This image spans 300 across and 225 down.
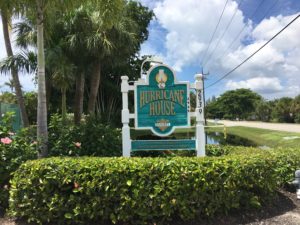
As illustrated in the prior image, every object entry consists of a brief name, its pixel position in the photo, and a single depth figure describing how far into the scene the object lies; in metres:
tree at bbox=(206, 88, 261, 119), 85.84
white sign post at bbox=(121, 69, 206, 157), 4.68
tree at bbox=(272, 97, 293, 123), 47.09
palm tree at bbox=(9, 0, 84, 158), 4.32
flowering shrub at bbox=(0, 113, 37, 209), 3.70
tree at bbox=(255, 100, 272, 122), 60.76
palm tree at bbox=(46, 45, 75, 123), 9.97
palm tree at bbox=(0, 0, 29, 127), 7.35
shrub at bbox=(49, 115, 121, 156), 4.45
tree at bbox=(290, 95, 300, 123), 43.05
